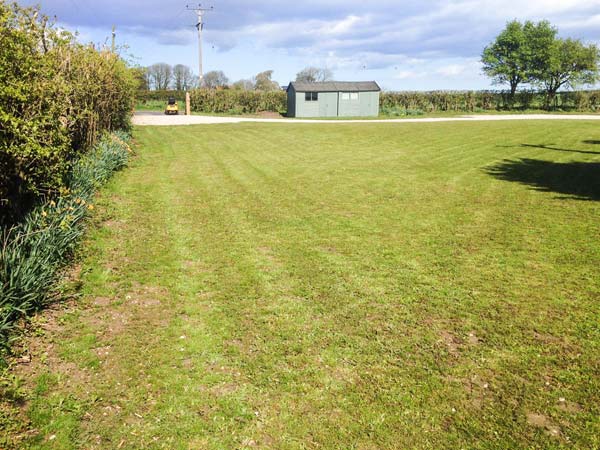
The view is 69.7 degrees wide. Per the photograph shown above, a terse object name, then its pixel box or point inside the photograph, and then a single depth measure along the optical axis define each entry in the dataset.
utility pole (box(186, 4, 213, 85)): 53.06
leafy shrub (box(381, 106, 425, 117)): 45.20
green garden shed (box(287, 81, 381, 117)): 42.22
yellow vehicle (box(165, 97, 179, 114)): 41.47
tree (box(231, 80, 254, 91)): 79.19
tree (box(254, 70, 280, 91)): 73.81
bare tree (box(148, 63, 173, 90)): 80.77
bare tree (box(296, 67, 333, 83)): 88.69
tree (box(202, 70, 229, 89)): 91.94
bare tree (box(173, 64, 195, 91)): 80.49
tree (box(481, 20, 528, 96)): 61.72
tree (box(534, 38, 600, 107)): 57.00
